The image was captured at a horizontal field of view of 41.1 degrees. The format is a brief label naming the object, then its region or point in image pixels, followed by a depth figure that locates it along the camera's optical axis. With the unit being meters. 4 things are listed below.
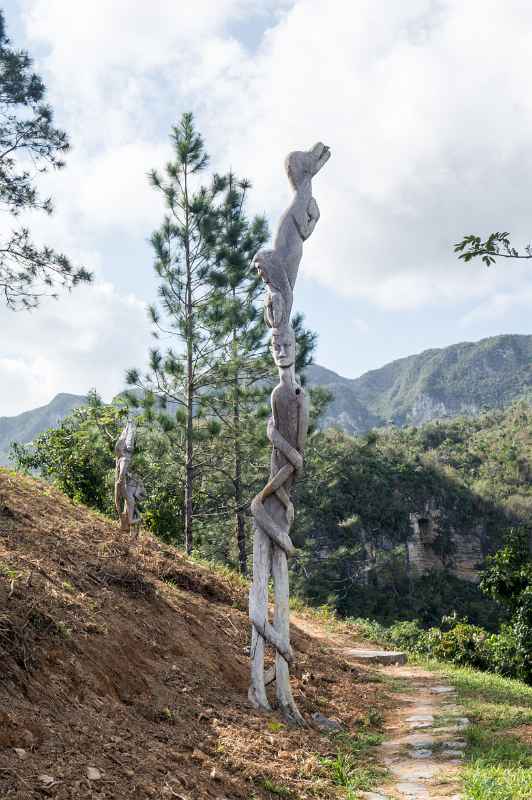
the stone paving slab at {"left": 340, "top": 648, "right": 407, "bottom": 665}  8.22
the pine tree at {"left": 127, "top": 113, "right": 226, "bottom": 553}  13.05
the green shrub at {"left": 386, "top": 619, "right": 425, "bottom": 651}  10.52
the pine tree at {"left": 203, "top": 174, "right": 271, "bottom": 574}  13.22
